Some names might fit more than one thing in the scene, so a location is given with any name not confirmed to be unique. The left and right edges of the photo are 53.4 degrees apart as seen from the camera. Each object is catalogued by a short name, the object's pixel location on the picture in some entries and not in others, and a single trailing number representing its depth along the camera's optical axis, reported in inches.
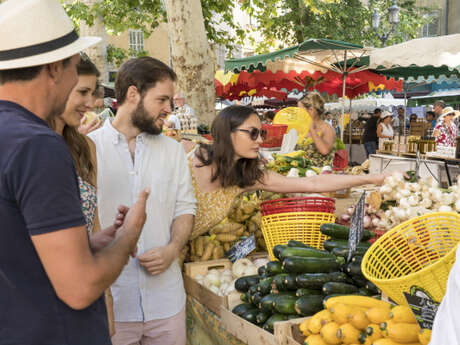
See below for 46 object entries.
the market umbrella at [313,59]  322.7
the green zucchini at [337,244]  101.0
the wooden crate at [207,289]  108.4
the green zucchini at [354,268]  91.8
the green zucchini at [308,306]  90.0
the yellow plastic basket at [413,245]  70.7
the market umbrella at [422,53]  264.7
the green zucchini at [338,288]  91.0
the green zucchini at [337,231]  108.6
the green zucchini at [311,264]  97.7
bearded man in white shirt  88.2
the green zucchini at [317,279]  95.6
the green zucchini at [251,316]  99.7
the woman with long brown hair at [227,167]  120.7
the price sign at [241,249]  123.9
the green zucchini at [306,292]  95.6
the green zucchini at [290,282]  98.4
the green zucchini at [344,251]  96.3
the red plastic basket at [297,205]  120.3
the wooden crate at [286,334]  83.4
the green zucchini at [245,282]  111.0
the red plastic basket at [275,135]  324.5
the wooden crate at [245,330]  88.9
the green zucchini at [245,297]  106.1
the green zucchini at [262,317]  97.7
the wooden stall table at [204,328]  105.7
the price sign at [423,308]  57.9
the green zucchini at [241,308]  102.0
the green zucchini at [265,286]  103.1
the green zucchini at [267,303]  96.1
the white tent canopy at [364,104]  899.4
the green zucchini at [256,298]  101.7
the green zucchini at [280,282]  100.0
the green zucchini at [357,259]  93.1
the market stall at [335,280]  66.9
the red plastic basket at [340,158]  286.7
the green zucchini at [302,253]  102.1
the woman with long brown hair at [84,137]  68.8
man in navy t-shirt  40.6
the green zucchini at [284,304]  93.1
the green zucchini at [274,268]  106.7
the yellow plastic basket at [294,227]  120.7
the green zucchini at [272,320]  93.3
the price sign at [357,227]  84.1
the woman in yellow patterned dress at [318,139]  251.0
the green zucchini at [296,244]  109.6
